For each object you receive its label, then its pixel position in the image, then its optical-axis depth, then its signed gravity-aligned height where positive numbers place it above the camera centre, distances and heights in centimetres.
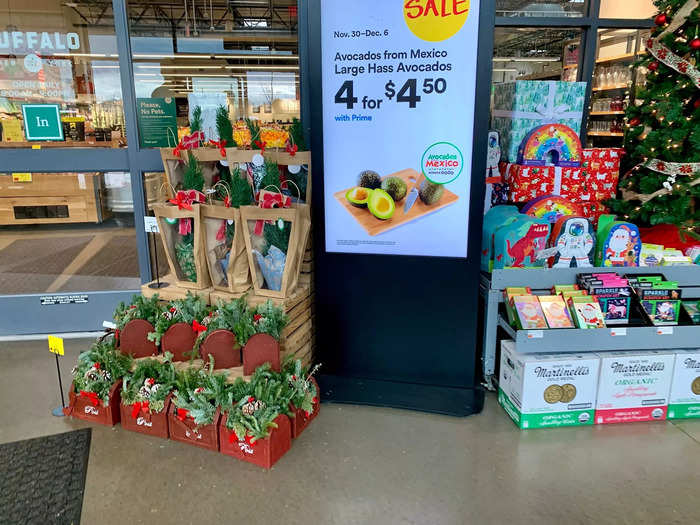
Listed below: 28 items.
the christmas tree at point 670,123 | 312 +8
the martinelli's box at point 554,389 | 262 -127
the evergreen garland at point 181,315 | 273 -93
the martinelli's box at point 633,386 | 266 -128
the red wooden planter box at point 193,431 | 243 -138
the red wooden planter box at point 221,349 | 259 -104
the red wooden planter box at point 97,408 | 266 -139
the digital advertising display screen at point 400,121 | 243 +8
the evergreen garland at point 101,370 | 265 -118
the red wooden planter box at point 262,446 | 232 -139
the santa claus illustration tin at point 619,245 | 301 -63
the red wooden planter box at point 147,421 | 254 -139
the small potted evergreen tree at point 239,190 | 268 -27
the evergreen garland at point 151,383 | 251 -120
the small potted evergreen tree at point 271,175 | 266 -19
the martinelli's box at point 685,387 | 271 -130
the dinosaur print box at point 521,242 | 296 -60
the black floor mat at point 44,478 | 207 -147
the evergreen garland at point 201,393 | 239 -119
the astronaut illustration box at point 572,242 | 296 -60
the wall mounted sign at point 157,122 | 368 +11
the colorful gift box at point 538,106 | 341 +20
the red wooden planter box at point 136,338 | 273 -104
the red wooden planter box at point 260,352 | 249 -102
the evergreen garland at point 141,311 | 280 -93
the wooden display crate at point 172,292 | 285 -85
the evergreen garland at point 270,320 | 253 -88
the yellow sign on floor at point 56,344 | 262 -103
